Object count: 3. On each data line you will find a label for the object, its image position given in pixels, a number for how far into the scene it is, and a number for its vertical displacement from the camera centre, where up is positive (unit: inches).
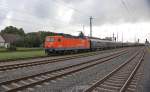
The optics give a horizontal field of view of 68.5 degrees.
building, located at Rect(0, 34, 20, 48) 1757.1 +100.3
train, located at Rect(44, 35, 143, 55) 638.1 +5.2
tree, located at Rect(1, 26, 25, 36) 2477.2 +338.1
